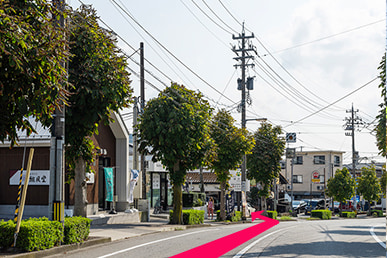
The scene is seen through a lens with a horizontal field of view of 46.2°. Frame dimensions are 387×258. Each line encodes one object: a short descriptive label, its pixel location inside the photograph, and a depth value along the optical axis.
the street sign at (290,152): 60.38
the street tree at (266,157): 42.69
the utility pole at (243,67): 35.38
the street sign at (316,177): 87.31
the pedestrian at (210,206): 37.66
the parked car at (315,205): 64.06
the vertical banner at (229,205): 34.35
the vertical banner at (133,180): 26.05
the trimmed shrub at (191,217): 25.31
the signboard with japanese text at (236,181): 34.72
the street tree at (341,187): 53.78
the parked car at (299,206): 62.40
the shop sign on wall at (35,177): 23.50
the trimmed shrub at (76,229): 13.30
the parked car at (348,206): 61.80
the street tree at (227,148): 32.31
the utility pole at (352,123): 62.22
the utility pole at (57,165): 13.27
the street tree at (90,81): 15.63
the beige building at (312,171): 88.94
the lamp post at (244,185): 34.62
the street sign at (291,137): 49.32
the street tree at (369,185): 59.62
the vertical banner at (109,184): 25.60
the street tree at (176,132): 23.00
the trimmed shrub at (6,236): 11.68
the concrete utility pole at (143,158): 27.07
